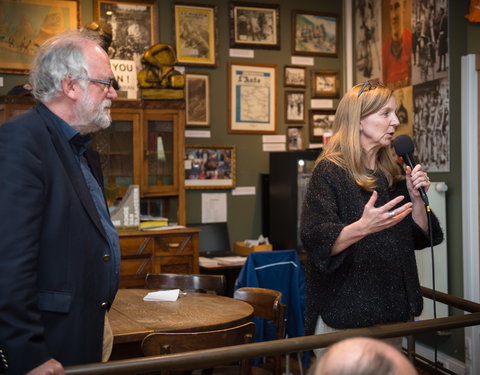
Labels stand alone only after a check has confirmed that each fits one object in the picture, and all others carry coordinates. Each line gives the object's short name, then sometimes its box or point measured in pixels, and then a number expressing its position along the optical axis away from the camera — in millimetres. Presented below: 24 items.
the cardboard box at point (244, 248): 5449
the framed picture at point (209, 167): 5672
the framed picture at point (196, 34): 5613
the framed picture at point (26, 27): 5094
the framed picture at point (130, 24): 5395
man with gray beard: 1628
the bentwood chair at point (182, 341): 2328
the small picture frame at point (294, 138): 6051
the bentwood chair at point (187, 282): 3732
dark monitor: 5656
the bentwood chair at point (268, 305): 3061
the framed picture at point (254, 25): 5797
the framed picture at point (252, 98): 5832
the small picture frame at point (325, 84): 6125
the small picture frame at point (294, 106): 6031
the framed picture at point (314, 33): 6047
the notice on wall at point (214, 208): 5777
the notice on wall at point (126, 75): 5398
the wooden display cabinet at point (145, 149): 5000
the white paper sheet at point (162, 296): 3387
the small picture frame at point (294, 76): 6020
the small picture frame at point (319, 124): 6121
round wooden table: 2697
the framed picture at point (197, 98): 5662
